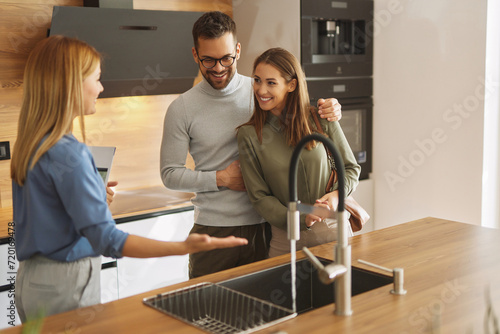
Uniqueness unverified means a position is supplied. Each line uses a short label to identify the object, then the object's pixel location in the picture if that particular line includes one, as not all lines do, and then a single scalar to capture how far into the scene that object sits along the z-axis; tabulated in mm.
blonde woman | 1419
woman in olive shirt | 2137
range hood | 2774
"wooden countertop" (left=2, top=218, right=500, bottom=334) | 1398
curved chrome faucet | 1418
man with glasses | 2174
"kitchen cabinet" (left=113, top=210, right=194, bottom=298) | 2910
